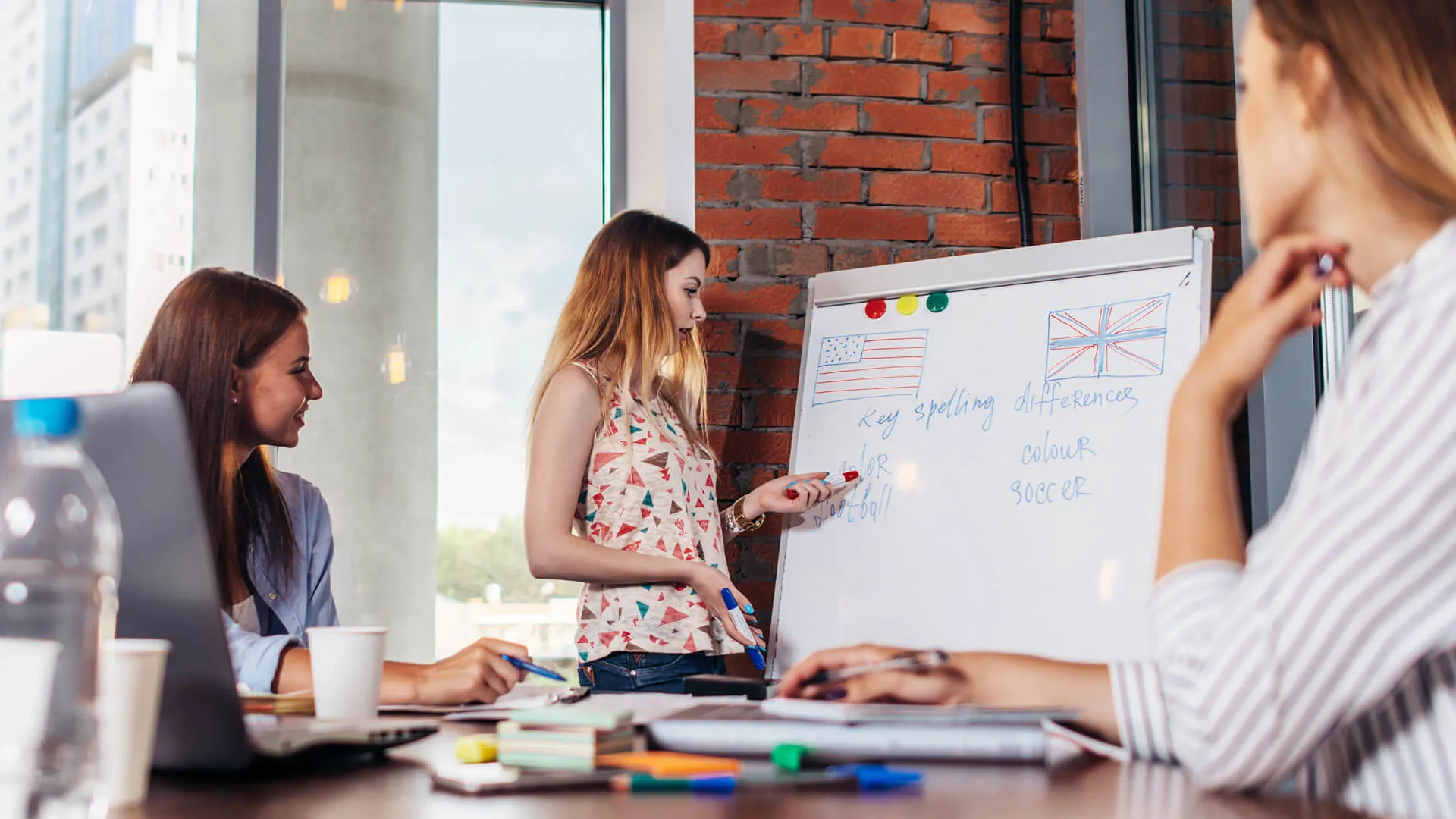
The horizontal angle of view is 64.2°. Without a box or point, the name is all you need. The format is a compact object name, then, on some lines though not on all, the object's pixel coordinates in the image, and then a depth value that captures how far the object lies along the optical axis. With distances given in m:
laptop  0.73
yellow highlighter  0.82
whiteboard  2.02
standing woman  2.16
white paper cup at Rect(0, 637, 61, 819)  0.62
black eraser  1.13
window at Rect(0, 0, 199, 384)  2.74
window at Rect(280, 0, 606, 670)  2.87
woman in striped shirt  0.71
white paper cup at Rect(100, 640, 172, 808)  0.69
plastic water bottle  0.63
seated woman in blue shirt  1.54
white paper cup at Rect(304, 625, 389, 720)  1.03
